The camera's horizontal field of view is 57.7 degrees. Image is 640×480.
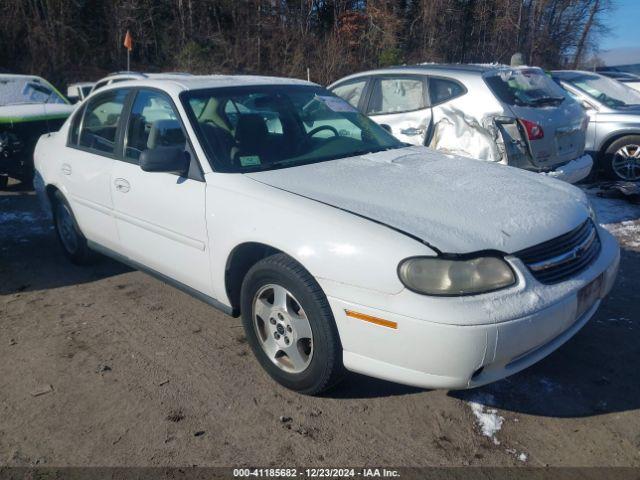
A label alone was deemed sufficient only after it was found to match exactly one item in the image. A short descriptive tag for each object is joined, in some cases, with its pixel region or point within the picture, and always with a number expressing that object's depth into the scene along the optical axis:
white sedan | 2.59
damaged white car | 6.05
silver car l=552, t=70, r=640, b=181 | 7.99
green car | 7.92
